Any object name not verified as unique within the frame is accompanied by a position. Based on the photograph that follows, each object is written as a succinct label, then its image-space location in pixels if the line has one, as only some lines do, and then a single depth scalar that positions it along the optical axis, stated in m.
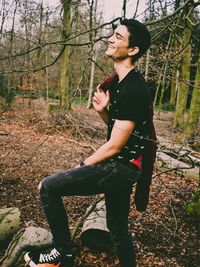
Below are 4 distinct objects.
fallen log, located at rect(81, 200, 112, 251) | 3.70
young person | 2.33
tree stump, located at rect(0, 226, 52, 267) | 3.13
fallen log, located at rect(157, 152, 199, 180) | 7.68
